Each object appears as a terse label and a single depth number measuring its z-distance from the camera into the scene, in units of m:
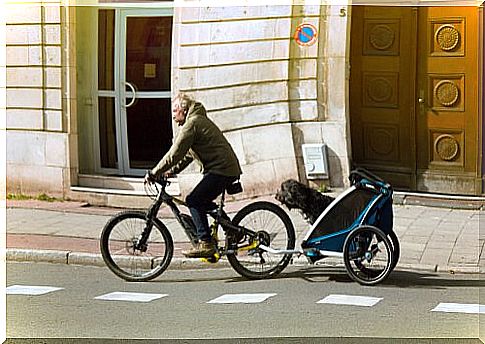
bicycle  17.75
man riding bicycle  17.23
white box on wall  17.81
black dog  17.42
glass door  18.86
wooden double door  18.66
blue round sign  17.75
